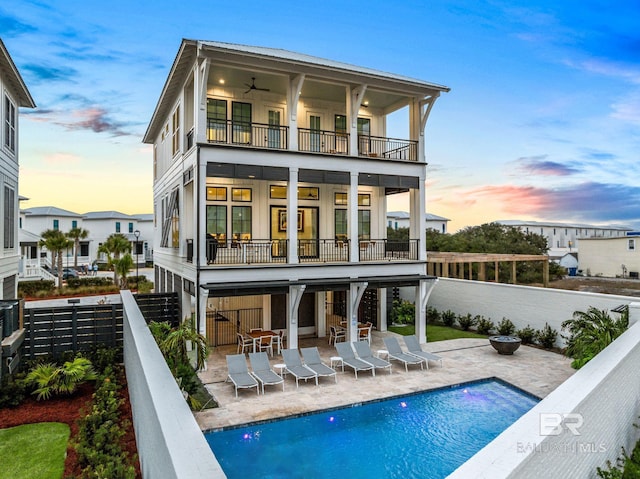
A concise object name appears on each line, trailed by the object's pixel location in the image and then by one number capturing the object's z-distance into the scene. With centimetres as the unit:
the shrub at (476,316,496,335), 1881
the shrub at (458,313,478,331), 1975
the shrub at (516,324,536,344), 1689
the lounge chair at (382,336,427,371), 1348
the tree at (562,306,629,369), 1182
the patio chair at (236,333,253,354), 1550
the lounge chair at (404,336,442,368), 1360
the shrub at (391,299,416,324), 2156
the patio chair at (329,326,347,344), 1734
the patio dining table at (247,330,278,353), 1515
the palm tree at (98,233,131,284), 3769
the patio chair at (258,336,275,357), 1522
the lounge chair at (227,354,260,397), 1119
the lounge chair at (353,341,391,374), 1293
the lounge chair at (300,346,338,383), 1221
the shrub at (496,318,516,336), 1770
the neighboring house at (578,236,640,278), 4084
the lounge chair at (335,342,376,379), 1278
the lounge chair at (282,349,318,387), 1199
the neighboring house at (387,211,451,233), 6338
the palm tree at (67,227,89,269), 4405
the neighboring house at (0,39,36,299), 1405
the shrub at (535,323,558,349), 1605
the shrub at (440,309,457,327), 2075
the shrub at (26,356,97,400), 988
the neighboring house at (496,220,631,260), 6808
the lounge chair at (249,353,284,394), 1152
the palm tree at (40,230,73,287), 3488
